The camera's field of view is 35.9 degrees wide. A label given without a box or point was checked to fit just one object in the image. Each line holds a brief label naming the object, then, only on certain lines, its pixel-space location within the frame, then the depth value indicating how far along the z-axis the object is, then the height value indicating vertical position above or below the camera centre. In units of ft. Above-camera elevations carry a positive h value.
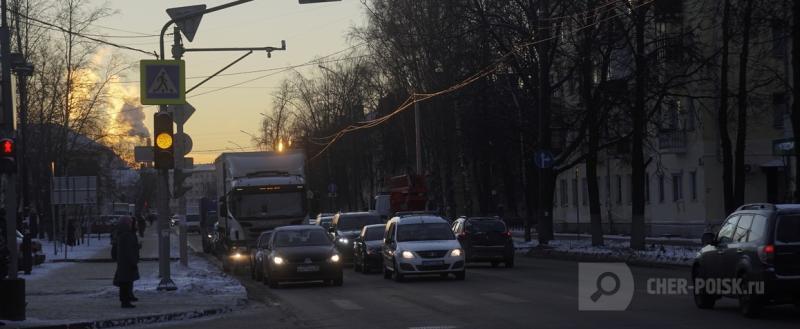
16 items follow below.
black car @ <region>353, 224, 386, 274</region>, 116.57 -4.52
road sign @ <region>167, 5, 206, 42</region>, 88.69 +13.61
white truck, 124.26 +0.57
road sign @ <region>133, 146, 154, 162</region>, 92.38 +3.91
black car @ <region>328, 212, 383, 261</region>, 134.16 -2.64
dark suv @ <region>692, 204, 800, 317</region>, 55.01 -2.88
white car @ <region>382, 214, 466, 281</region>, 96.89 -3.85
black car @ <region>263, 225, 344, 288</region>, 96.68 -4.75
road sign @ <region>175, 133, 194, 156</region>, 106.93 +5.28
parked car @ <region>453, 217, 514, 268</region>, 119.14 -4.09
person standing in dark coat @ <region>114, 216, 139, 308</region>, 74.33 -3.36
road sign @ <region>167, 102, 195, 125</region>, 111.24 +8.25
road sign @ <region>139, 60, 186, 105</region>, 84.84 +8.48
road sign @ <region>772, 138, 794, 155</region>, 85.66 +3.31
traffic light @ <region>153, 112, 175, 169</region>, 82.64 +4.30
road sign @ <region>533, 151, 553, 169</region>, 142.61 +4.49
